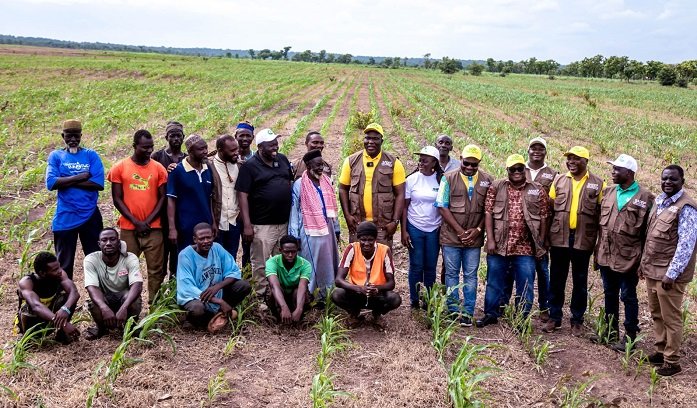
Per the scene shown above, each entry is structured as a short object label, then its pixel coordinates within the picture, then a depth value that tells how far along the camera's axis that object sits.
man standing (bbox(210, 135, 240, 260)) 4.94
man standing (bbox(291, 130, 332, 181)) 5.18
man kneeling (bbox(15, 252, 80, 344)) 4.11
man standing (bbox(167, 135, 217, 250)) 4.77
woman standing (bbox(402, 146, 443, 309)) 4.98
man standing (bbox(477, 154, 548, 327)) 4.72
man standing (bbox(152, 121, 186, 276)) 5.10
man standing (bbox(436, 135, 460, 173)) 5.41
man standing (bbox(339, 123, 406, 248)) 4.96
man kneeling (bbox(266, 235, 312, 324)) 4.68
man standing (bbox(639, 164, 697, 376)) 4.07
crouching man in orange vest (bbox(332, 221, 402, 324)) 4.75
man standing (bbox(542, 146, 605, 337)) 4.72
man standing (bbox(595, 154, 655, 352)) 4.42
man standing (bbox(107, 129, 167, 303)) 4.75
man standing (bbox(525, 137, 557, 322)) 4.93
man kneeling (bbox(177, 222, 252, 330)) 4.53
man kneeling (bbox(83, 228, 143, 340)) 4.30
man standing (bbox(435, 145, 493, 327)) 4.83
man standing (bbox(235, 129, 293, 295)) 4.83
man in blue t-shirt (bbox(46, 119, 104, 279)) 4.86
